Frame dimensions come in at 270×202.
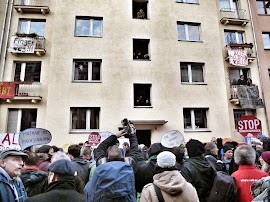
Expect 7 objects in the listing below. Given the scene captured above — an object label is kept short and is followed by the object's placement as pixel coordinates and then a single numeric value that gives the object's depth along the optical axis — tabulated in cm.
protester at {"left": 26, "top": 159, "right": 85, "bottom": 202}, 249
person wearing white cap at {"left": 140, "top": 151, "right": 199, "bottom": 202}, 270
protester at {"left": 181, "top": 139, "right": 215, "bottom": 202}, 377
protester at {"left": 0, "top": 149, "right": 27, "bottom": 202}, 270
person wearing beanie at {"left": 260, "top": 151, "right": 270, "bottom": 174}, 355
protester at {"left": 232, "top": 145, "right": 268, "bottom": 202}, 356
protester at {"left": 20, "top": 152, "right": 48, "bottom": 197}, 350
